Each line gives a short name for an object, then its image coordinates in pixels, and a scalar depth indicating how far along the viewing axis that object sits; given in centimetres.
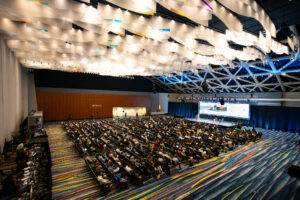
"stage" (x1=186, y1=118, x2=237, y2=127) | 2249
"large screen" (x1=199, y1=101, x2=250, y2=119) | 2379
